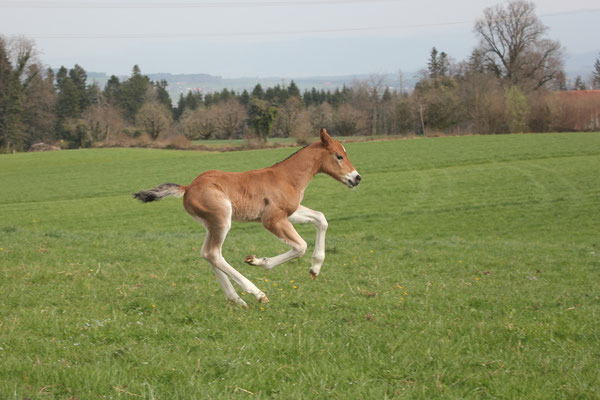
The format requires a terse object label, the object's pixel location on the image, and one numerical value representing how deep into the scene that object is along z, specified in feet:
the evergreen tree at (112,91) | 389.60
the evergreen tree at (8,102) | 278.67
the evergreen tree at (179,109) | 402.93
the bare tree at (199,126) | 315.37
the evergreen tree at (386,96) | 342.64
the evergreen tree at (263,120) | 257.87
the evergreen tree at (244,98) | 382.65
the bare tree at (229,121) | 318.04
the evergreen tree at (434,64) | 404.57
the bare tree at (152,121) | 310.45
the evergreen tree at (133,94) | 381.60
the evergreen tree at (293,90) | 383.22
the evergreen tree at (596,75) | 524.93
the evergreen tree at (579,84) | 487.66
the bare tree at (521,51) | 298.76
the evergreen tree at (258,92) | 390.32
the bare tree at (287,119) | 281.74
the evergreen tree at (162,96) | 398.66
